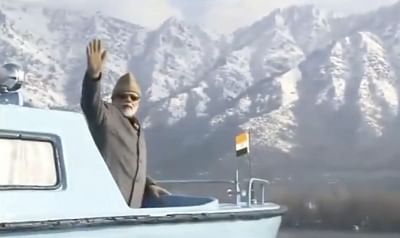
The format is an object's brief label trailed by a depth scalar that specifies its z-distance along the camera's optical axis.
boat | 13.22
